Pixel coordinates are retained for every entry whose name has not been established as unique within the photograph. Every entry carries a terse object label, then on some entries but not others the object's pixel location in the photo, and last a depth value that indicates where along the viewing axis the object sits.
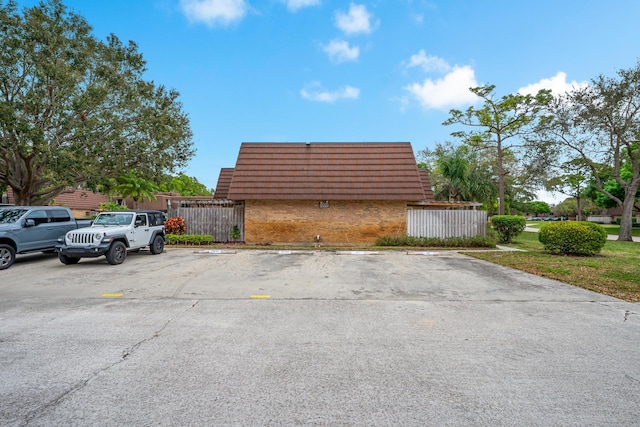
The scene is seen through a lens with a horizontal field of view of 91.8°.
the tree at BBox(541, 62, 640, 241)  19.59
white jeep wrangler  9.70
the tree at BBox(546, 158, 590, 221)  24.47
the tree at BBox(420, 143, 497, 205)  28.02
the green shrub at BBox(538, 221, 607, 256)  12.15
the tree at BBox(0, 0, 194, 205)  14.50
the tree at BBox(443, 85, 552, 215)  24.84
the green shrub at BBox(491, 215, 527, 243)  17.27
